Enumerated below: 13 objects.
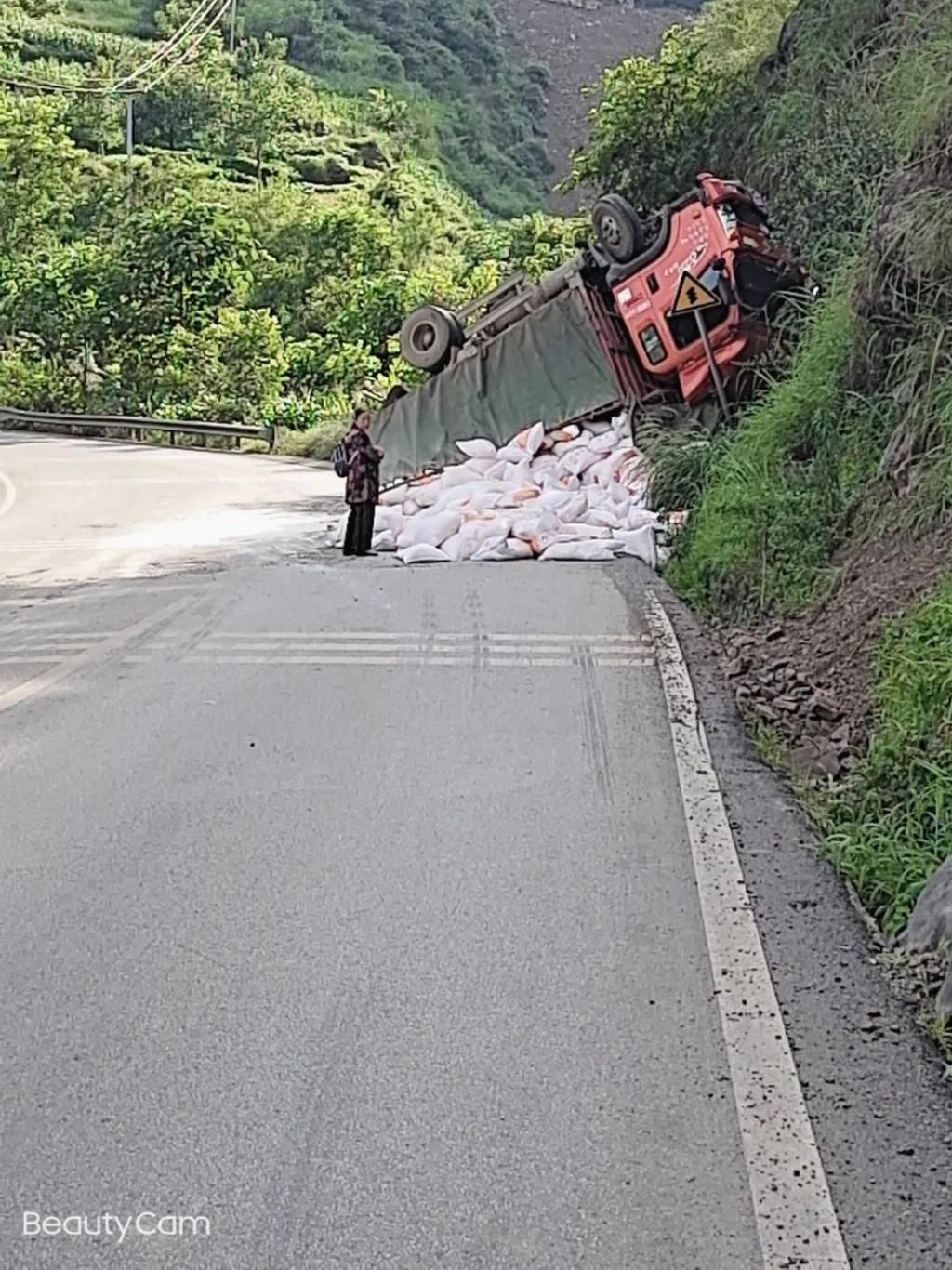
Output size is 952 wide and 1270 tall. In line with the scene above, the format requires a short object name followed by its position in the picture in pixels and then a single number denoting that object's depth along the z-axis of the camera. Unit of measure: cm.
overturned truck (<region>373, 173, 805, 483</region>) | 1697
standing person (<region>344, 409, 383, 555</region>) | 1555
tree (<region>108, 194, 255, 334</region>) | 4041
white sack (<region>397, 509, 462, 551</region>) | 1580
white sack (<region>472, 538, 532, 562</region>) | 1517
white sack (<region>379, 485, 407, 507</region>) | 1791
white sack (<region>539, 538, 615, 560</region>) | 1462
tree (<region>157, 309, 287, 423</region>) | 3944
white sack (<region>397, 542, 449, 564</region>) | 1524
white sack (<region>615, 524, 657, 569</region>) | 1422
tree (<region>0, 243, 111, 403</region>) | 4122
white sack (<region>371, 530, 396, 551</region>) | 1619
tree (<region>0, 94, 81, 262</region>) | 4781
